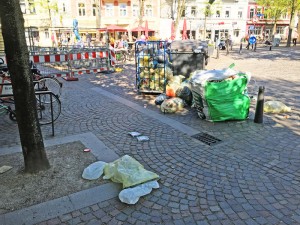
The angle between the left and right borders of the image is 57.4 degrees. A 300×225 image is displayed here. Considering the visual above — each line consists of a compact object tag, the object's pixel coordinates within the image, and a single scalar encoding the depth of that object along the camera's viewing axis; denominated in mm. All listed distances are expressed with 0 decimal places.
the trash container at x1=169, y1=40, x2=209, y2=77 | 9898
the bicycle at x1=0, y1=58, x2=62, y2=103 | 7136
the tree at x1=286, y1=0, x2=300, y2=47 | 33750
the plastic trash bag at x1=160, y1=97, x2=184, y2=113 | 7000
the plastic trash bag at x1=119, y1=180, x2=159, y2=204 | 3342
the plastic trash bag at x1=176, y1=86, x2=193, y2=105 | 7516
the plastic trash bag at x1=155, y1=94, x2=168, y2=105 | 7816
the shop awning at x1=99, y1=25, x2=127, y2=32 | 33581
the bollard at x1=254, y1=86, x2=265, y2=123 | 6023
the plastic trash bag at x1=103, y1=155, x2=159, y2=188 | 3623
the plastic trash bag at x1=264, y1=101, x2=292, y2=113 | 6805
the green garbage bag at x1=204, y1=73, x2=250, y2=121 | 5930
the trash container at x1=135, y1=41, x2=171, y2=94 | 8695
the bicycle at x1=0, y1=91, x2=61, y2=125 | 5676
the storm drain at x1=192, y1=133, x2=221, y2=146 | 5160
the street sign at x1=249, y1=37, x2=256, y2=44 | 29050
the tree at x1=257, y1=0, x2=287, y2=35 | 41384
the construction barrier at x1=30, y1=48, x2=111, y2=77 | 10248
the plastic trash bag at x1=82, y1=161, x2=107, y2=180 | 3902
